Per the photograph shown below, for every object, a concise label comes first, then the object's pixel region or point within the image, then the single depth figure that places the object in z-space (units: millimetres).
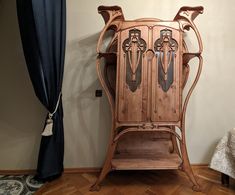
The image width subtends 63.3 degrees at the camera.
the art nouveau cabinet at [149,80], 2023
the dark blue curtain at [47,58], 1854
